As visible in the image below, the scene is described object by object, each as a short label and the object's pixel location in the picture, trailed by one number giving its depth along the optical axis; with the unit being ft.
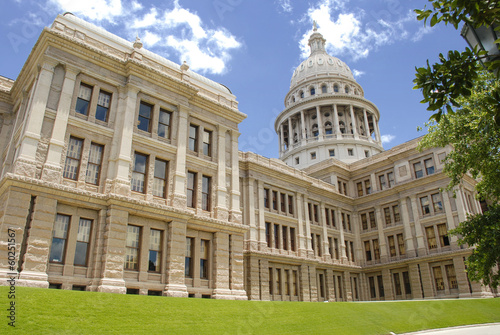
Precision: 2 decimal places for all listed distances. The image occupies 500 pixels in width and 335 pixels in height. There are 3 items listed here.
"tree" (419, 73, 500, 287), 60.91
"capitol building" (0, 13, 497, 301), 67.46
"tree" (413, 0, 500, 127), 22.17
